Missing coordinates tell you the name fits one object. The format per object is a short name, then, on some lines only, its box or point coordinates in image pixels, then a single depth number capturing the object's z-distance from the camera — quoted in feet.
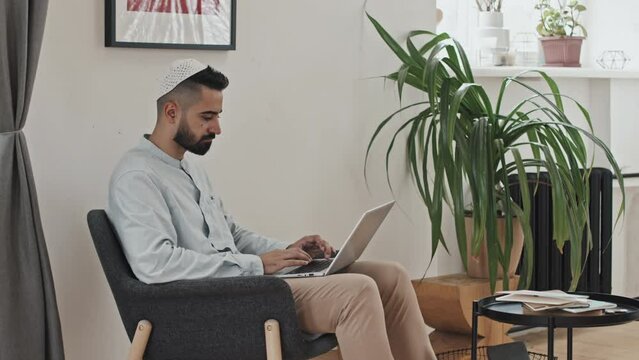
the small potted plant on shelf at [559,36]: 18.13
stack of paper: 10.60
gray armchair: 10.03
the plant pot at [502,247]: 14.70
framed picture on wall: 11.78
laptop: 10.82
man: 10.26
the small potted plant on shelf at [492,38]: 17.37
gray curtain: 10.31
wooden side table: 14.49
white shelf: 16.61
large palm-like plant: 13.56
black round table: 10.30
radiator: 16.67
